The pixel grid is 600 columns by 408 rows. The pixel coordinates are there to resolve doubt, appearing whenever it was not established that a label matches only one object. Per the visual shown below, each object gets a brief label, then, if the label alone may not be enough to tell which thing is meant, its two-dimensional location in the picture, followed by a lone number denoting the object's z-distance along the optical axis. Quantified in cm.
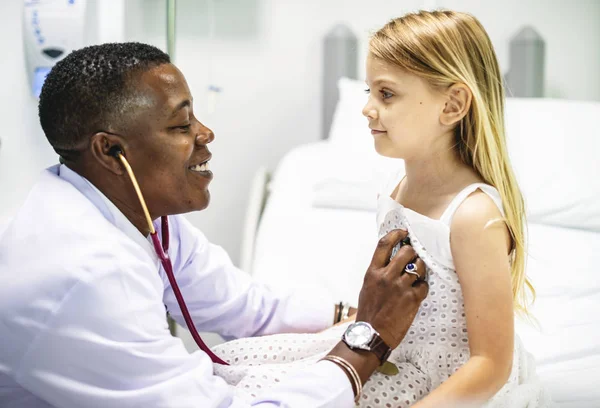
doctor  106
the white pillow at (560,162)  221
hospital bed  188
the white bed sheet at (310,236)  200
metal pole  200
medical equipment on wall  205
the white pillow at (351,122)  248
